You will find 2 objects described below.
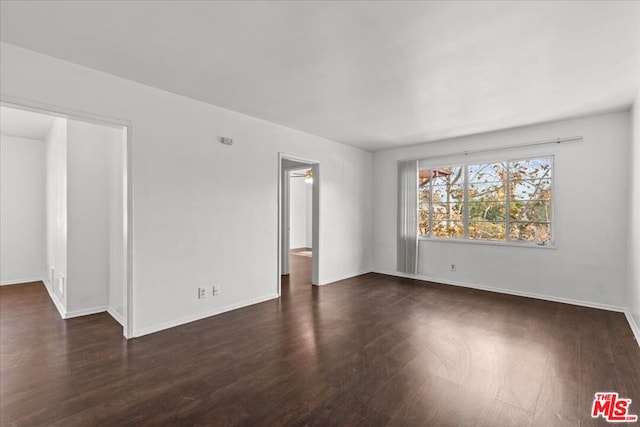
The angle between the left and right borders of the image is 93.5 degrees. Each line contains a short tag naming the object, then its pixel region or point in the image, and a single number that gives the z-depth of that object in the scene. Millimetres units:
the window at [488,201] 4656
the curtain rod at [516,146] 4292
